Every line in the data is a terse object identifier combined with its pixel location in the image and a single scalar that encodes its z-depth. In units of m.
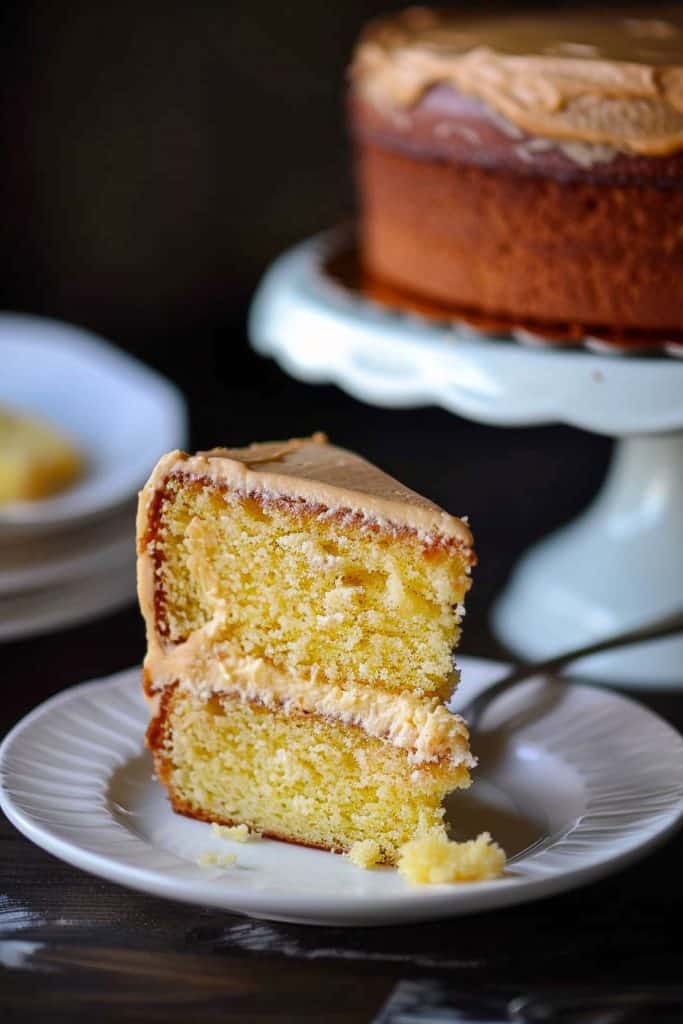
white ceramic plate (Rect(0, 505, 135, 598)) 0.87
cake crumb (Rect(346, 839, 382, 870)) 0.68
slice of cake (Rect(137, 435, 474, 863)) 0.68
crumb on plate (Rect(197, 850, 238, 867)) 0.67
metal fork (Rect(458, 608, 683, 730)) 0.76
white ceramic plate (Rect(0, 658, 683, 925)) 0.63
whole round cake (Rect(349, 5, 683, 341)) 0.76
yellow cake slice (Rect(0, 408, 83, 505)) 0.95
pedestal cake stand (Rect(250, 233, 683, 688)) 0.75
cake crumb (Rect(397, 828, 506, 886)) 0.65
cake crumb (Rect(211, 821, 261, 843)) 0.70
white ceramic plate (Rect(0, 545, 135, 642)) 0.87
